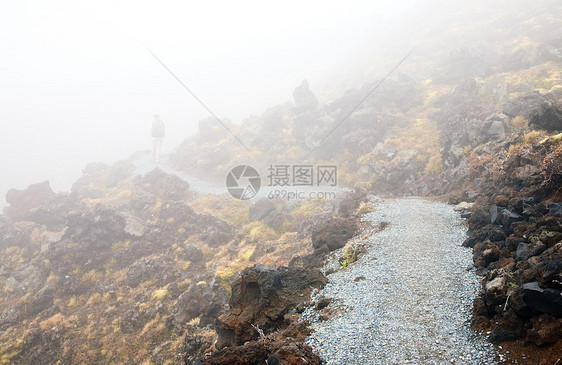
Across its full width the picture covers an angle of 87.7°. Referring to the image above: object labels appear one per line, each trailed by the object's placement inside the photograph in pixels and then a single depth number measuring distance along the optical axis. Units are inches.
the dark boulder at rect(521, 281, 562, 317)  214.1
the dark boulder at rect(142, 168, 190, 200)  1115.9
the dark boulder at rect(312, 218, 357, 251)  516.7
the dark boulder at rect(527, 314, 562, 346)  206.8
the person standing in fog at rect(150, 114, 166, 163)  1483.8
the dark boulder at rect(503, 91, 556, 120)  697.3
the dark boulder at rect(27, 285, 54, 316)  617.2
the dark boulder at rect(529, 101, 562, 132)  510.0
